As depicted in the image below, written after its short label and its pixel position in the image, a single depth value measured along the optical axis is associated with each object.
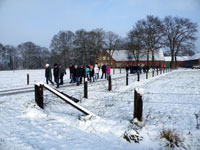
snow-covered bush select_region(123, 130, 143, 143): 3.68
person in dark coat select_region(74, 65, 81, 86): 12.43
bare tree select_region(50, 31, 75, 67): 54.94
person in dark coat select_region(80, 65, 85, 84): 13.17
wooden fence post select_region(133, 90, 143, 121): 4.12
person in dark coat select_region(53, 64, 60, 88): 11.36
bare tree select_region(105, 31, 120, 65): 61.62
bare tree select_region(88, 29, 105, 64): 54.75
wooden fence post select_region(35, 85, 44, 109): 5.34
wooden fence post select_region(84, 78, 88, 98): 7.38
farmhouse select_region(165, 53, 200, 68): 65.03
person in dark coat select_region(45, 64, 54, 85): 11.69
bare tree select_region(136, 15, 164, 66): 39.45
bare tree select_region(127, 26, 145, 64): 41.40
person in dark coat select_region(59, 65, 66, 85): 12.67
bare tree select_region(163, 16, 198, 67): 42.47
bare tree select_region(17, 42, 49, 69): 75.69
